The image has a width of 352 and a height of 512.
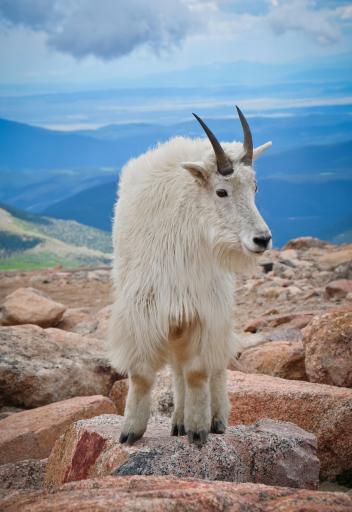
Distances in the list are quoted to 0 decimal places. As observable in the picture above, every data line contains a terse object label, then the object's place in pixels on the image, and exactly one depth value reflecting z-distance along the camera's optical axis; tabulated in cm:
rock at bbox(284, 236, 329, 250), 1630
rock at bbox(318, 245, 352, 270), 1378
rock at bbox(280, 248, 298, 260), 1486
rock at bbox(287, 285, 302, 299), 1200
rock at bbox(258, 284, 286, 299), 1222
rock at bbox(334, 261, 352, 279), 1274
